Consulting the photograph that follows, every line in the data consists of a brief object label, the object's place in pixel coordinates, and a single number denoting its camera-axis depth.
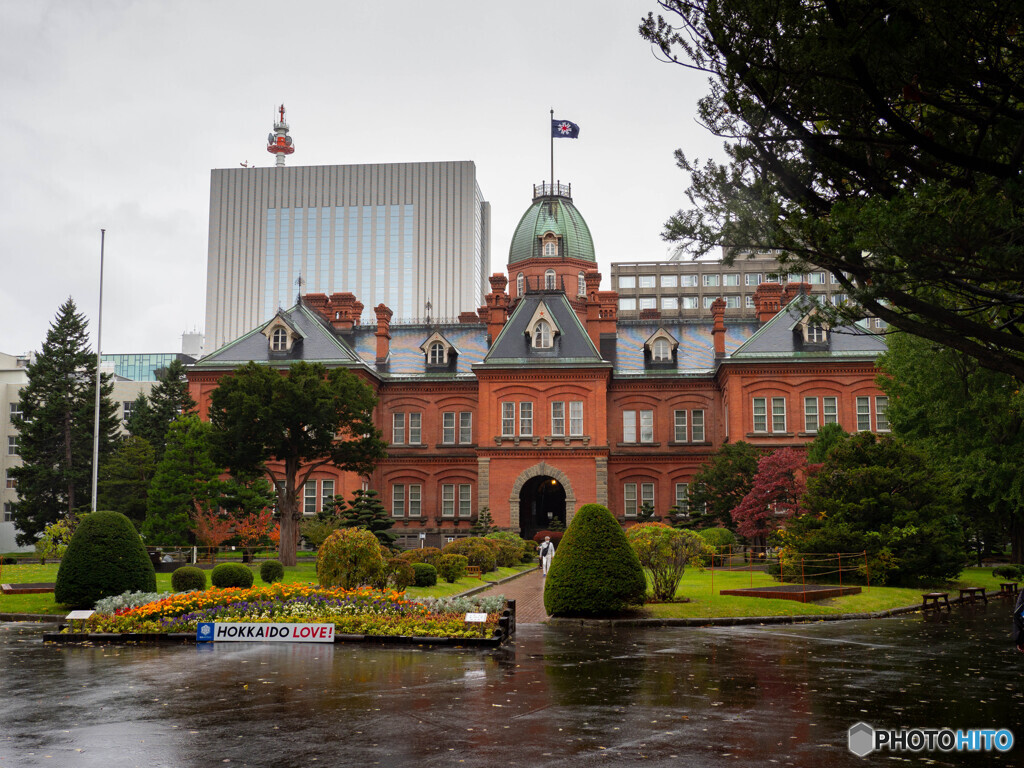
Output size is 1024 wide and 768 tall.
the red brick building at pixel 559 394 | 49.16
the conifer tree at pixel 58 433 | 55.22
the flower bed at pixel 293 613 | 16.88
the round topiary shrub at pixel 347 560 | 19.94
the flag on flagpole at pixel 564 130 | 65.25
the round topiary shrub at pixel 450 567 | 27.64
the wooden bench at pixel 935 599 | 23.61
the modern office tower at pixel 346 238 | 134.75
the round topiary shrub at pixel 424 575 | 25.22
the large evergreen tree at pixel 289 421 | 37.09
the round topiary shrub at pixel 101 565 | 20.59
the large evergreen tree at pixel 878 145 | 11.01
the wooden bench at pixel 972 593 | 25.80
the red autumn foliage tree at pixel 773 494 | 37.78
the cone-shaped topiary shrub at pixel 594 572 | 19.72
